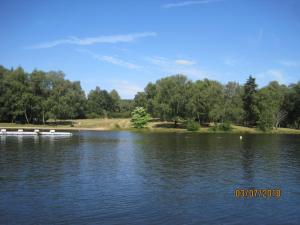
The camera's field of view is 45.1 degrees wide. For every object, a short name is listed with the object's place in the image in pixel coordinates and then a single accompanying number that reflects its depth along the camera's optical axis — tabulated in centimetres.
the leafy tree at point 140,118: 16119
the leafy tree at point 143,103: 19358
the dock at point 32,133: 11362
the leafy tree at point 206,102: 14975
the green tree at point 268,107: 14862
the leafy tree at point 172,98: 15562
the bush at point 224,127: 14938
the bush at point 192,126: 14700
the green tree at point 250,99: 15700
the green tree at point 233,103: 15238
